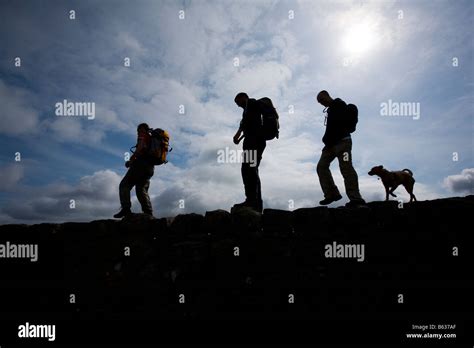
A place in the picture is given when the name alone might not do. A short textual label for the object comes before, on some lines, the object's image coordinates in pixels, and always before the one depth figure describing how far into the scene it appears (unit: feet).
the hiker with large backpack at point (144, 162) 18.70
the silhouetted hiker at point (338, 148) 16.42
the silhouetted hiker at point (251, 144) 17.26
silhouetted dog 23.07
